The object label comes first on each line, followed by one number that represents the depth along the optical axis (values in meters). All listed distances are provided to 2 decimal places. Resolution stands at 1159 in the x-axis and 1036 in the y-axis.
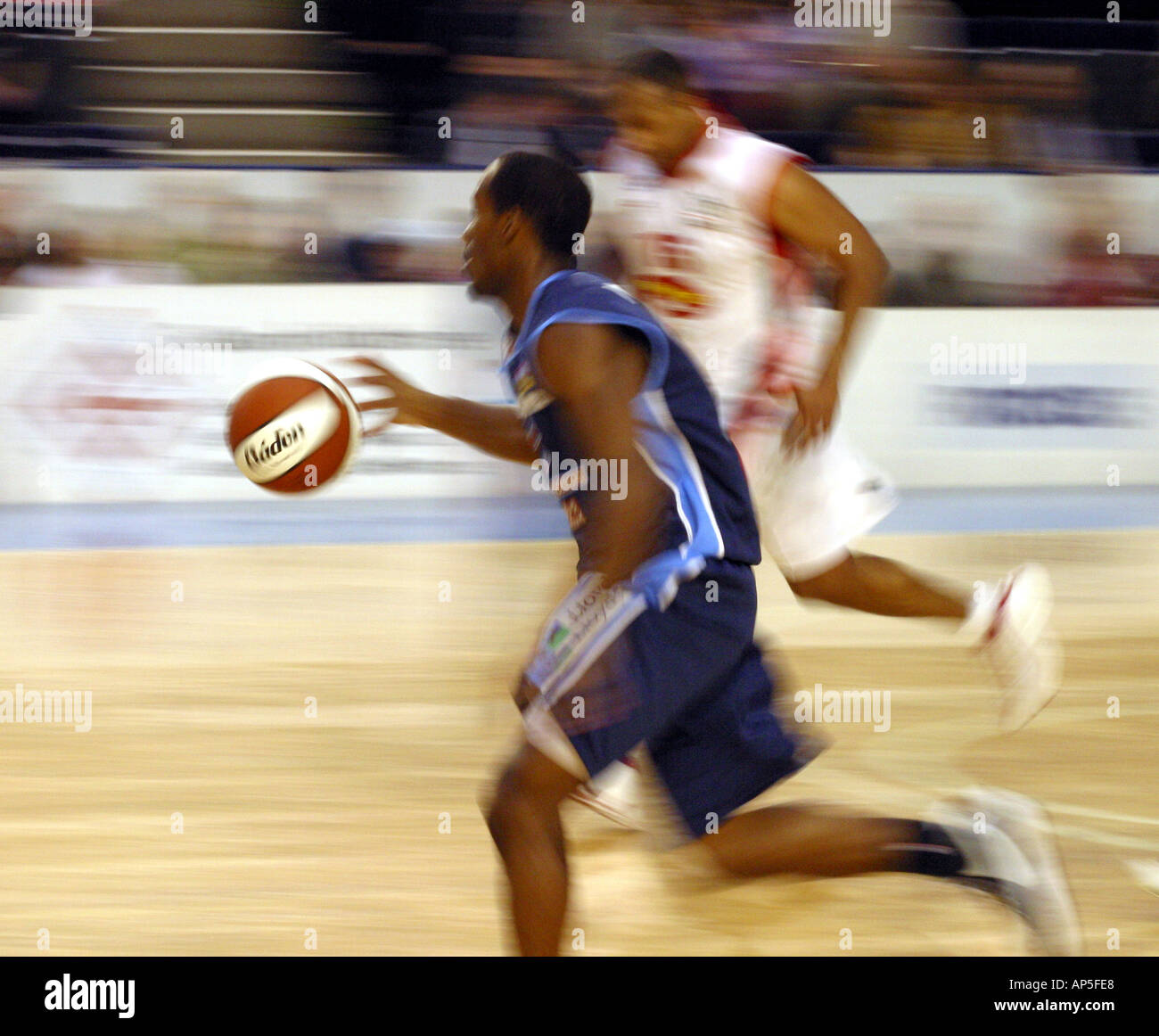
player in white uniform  7.59
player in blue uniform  5.20
